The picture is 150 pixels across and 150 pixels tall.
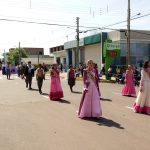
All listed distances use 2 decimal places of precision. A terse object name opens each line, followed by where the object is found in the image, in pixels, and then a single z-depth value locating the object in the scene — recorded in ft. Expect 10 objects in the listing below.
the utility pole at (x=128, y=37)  51.93
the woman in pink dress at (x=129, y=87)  28.62
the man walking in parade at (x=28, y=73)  37.81
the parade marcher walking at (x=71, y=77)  33.54
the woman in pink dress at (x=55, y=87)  26.45
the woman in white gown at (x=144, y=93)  19.01
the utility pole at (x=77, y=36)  75.35
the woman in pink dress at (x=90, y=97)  17.51
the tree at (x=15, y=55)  191.53
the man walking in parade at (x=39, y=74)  31.55
